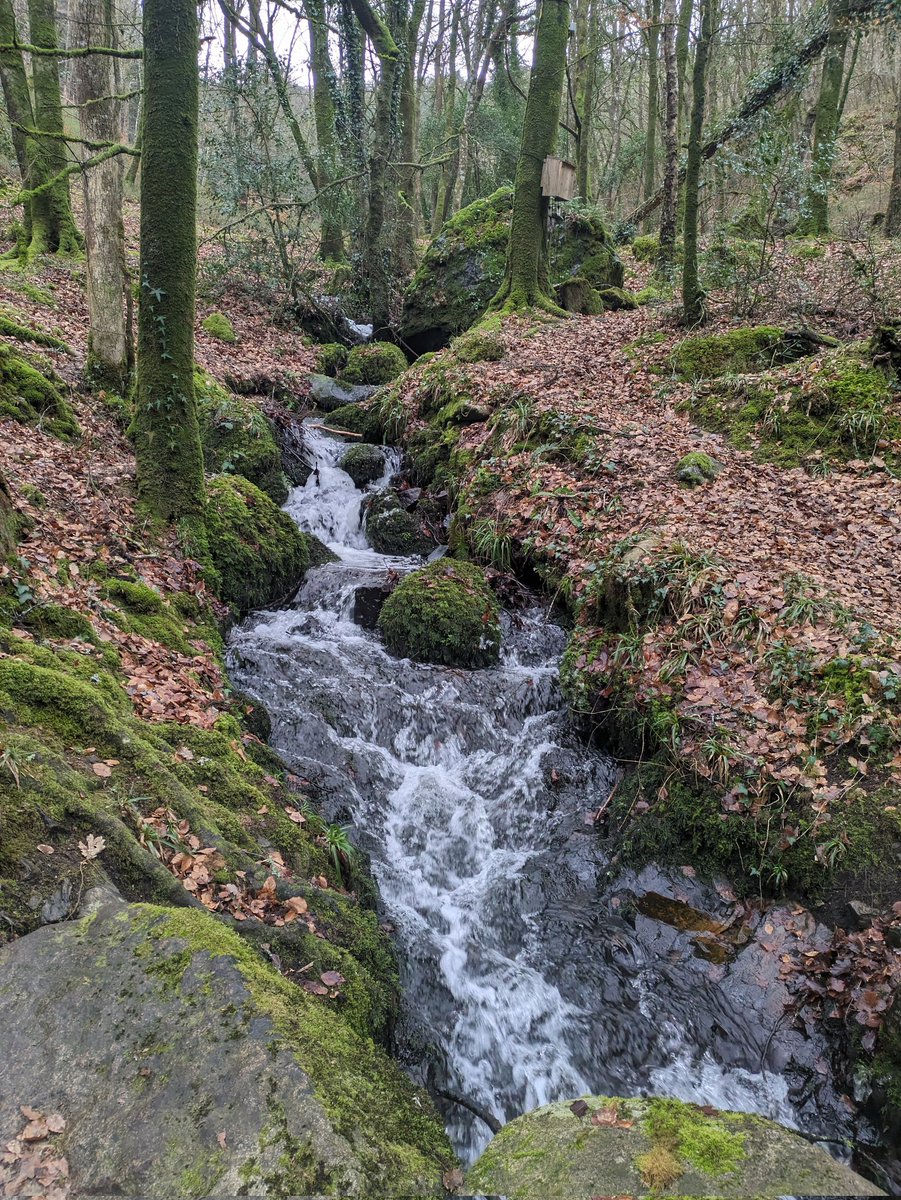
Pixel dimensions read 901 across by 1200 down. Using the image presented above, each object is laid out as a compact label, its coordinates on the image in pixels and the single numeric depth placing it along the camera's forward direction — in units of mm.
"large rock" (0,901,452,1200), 1821
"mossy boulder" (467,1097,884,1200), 2160
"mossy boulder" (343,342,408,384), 13898
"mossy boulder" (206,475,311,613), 7168
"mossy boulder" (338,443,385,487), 10523
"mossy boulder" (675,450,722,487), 7602
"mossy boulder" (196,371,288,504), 9156
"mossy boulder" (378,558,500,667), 6945
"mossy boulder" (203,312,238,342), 13008
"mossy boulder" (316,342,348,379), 14250
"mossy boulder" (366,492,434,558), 9297
